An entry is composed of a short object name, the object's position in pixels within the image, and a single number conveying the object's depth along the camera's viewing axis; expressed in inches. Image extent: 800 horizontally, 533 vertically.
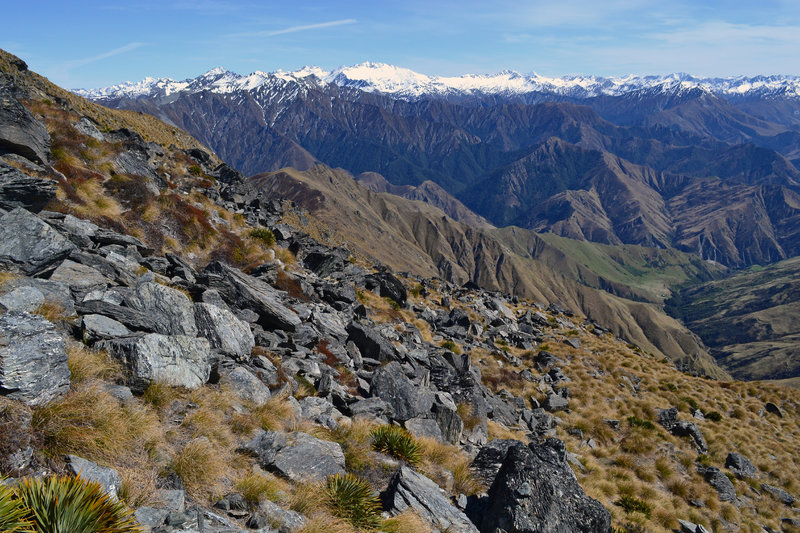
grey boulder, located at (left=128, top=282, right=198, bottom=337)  444.1
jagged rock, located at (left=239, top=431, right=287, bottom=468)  339.3
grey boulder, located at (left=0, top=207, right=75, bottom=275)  430.0
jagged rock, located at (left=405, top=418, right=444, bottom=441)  515.5
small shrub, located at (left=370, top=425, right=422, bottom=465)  418.0
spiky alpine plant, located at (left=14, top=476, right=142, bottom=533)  174.6
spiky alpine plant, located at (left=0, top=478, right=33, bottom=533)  159.6
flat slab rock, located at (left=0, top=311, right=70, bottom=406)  249.9
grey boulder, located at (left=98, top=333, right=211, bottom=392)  342.6
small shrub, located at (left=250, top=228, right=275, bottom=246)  1147.3
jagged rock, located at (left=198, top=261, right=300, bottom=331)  649.0
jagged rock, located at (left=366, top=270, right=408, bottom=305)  1304.1
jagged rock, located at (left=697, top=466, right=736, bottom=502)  705.6
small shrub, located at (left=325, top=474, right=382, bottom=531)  302.5
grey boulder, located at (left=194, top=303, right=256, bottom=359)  485.1
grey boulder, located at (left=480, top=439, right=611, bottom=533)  360.2
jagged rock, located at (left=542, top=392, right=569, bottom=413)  947.3
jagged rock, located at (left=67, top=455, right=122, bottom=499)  224.7
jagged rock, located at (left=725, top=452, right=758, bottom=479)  786.8
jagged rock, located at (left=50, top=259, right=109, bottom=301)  428.8
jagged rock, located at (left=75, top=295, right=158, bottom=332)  391.2
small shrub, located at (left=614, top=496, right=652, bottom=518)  593.9
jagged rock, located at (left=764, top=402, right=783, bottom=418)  1123.3
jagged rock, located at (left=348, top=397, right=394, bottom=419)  509.4
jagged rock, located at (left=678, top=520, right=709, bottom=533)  583.2
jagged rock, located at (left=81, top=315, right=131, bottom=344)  356.8
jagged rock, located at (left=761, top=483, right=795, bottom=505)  746.2
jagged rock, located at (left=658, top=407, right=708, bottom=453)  868.6
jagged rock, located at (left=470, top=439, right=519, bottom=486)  448.5
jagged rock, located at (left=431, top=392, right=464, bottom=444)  564.7
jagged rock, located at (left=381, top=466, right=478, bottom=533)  337.1
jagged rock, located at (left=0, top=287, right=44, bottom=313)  338.3
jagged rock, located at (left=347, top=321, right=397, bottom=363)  738.8
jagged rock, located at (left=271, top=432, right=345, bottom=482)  335.9
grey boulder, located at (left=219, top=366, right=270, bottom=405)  426.0
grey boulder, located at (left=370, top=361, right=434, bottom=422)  553.0
